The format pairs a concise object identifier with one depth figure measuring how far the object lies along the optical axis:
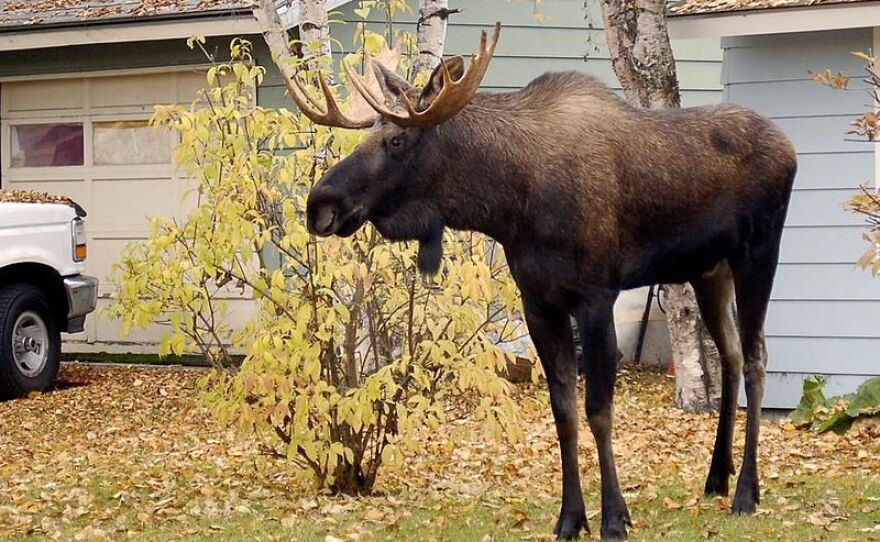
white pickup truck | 13.20
